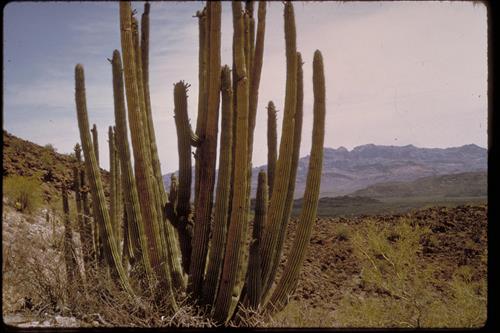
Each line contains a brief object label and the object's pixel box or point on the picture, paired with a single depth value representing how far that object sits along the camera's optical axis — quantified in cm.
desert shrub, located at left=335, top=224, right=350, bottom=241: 1588
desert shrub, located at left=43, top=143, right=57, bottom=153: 2222
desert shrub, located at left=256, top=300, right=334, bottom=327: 595
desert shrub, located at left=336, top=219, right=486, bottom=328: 815
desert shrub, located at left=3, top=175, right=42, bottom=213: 1304
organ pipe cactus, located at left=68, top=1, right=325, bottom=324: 562
